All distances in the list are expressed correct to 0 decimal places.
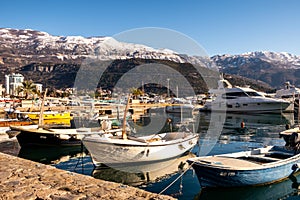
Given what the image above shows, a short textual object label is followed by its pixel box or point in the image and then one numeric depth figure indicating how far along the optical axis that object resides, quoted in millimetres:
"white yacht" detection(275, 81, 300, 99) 59800
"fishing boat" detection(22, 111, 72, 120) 34906
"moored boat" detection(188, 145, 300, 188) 10688
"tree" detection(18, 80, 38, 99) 65438
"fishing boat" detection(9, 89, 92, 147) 20266
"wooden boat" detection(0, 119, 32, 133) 25859
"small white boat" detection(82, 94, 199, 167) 13898
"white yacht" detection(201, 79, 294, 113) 52875
